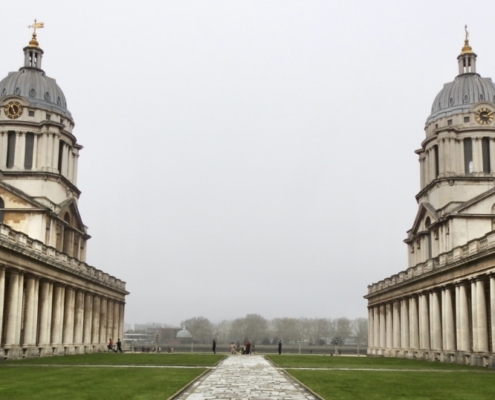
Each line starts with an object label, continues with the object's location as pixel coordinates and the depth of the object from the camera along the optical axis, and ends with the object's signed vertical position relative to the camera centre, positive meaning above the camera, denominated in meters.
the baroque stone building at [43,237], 59.94 +11.02
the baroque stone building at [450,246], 59.93 +10.43
